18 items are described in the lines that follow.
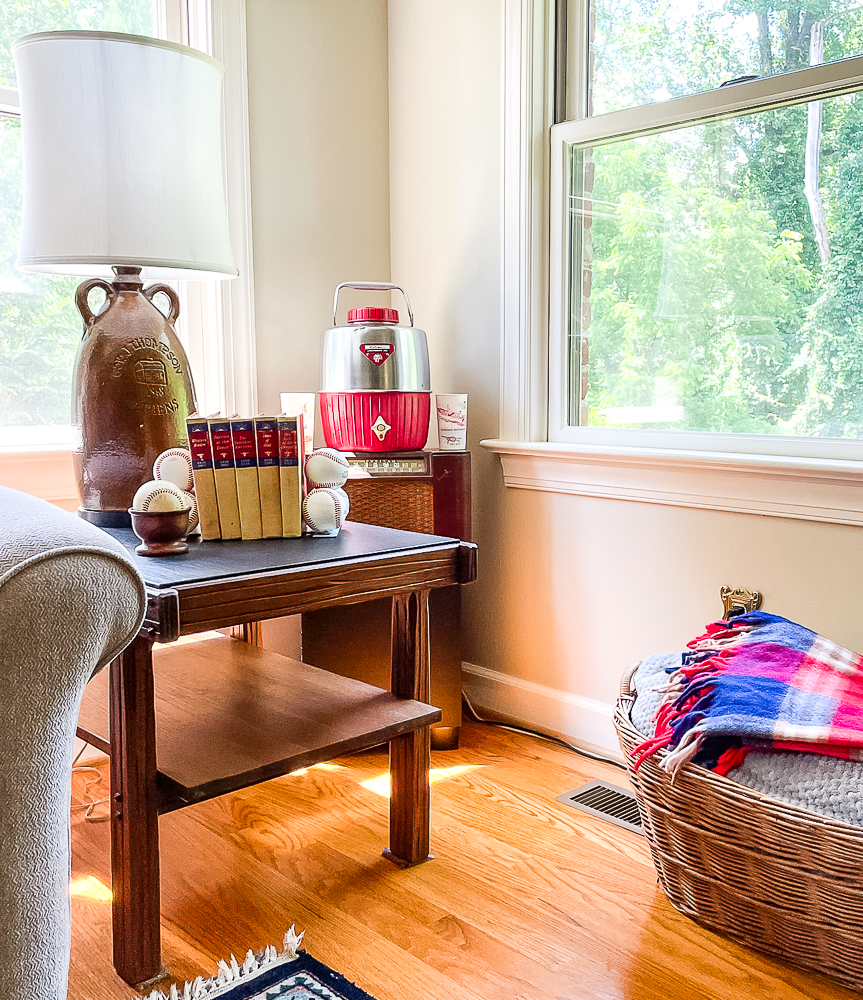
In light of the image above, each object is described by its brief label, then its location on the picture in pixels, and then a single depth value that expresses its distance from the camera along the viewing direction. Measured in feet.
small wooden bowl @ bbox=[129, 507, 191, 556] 4.63
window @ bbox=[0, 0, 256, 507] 6.33
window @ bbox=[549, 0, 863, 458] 5.54
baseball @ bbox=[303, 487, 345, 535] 5.15
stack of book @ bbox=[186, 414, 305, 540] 4.89
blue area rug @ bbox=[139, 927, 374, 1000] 4.05
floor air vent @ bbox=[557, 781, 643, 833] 5.77
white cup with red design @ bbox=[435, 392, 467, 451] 6.99
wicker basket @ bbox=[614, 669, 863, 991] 3.85
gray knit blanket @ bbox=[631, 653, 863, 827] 3.87
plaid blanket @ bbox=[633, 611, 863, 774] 4.03
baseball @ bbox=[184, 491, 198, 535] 4.94
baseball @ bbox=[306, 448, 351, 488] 5.19
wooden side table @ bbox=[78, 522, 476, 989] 4.11
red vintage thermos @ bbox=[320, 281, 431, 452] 6.66
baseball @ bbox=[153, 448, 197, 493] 4.99
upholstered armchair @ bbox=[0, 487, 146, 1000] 2.45
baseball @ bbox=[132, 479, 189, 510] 4.63
